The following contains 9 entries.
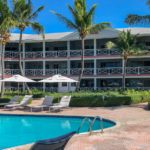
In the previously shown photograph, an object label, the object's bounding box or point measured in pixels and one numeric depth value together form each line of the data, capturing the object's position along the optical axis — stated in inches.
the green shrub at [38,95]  907.7
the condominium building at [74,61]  1104.8
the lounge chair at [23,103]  623.4
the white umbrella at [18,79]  649.6
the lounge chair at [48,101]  629.0
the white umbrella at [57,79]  628.9
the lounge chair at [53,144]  175.2
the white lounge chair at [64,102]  604.0
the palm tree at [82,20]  841.5
